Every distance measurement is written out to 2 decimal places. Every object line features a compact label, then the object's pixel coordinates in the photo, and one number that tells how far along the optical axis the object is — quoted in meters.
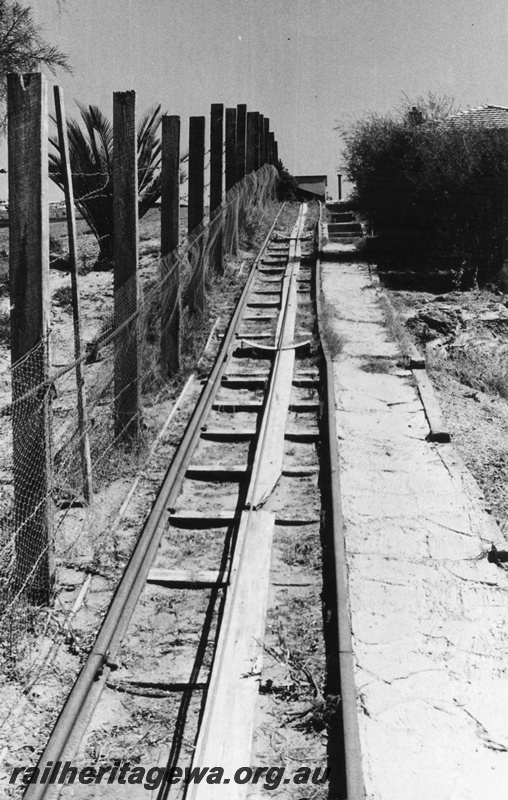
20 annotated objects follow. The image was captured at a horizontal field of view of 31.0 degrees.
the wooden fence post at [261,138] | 30.00
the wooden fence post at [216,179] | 15.74
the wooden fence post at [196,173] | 13.48
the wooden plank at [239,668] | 4.66
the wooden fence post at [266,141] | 32.82
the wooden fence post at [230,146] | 18.95
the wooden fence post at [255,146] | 27.33
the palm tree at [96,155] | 15.52
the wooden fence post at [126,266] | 8.07
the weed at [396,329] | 12.02
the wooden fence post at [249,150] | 23.64
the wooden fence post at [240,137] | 20.11
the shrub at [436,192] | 17.48
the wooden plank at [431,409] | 9.00
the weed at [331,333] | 11.75
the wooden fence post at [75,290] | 6.45
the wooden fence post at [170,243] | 10.23
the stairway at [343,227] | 22.52
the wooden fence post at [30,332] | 5.54
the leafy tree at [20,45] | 8.32
